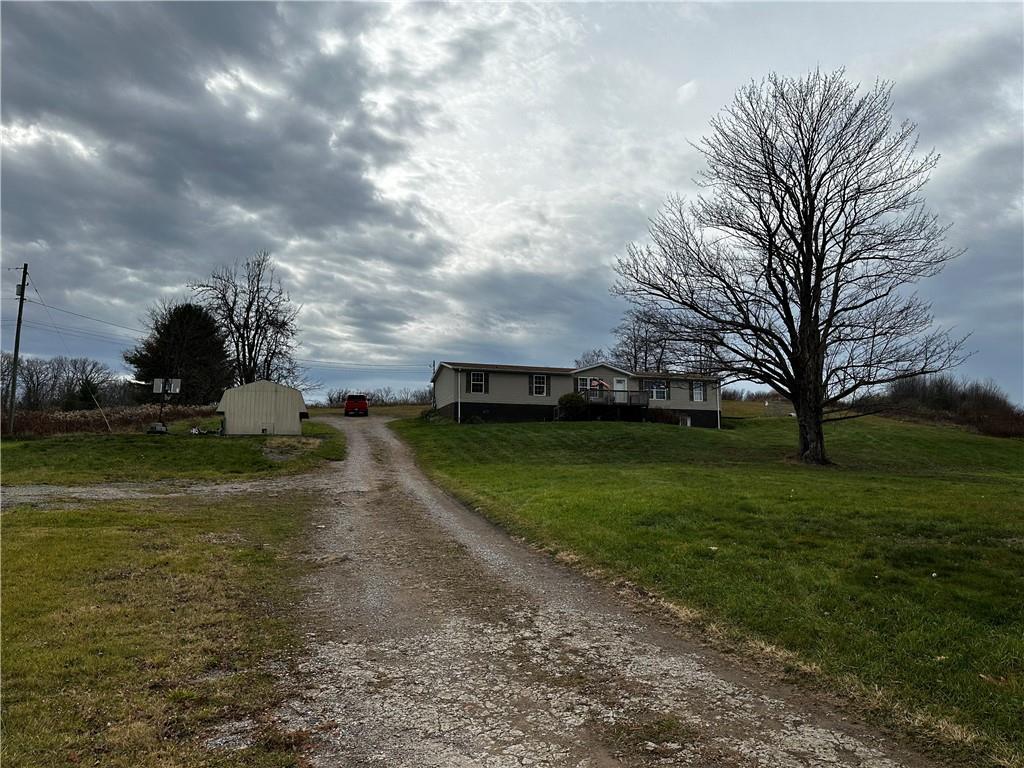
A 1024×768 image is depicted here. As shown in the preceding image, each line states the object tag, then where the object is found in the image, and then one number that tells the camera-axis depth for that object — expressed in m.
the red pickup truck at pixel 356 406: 47.91
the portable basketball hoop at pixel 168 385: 30.47
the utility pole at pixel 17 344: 28.05
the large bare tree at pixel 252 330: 46.28
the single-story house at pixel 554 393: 42.03
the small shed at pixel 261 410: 30.19
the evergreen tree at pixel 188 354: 50.59
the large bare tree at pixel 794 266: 23.48
